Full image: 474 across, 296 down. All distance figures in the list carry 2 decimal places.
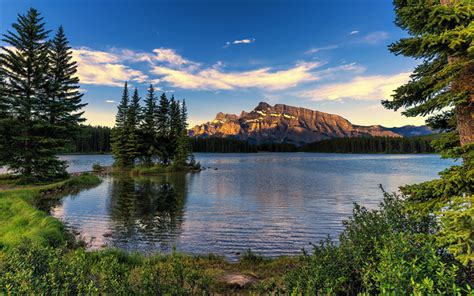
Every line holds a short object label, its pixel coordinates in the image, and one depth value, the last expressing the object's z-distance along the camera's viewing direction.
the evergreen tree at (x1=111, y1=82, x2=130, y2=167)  59.25
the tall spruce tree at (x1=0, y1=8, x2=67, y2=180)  31.33
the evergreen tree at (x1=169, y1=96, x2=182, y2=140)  70.31
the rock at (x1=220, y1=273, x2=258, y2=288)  8.20
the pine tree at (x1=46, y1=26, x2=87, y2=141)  35.56
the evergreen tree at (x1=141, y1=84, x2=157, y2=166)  61.40
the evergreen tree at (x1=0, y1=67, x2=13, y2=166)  30.56
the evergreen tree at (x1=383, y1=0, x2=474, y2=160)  4.71
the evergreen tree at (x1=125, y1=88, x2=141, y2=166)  58.81
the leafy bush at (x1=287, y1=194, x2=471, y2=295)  3.80
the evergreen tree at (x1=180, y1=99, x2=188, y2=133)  72.50
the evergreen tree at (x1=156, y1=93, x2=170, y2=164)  64.06
